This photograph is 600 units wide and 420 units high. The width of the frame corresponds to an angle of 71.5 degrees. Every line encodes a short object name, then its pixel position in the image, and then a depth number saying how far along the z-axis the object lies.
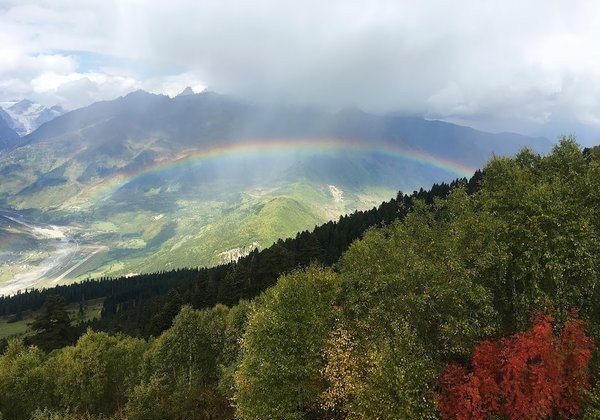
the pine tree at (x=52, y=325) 109.12
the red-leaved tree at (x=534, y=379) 34.28
